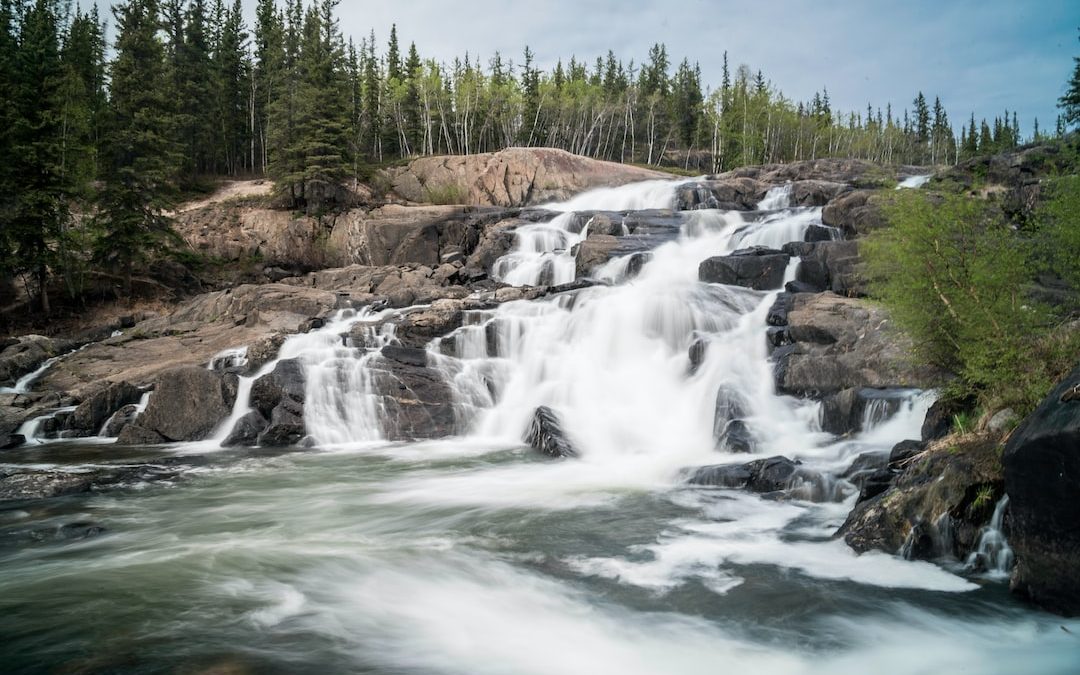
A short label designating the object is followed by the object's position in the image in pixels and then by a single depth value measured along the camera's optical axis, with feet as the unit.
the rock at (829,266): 60.08
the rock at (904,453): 28.27
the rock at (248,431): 50.98
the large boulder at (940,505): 22.93
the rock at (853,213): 71.41
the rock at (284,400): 51.55
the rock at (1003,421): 23.79
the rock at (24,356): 66.95
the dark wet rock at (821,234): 75.56
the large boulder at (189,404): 52.65
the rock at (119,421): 53.88
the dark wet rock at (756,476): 34.12
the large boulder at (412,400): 52.83
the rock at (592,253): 81.15
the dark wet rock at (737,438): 42.22
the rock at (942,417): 30.09
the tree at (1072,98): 148.77
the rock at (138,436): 51.60
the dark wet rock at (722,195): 110.93
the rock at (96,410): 54.70
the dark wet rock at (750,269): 65.36
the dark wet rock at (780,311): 55.62
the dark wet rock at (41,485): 35.65
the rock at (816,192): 100.22
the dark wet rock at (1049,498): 18.16
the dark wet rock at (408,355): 57.31
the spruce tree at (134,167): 97.04
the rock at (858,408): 38.86
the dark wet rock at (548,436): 45.96
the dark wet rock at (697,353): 54.03
